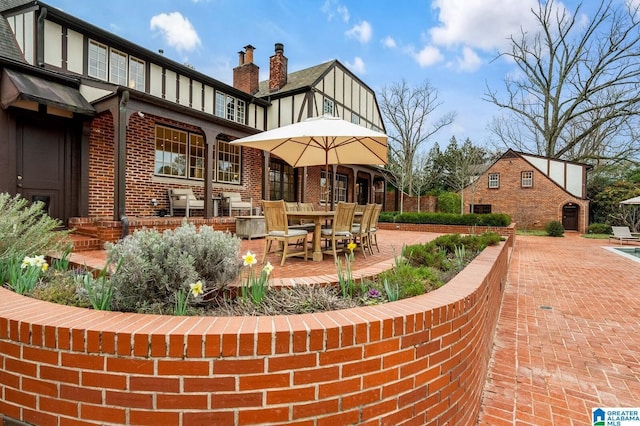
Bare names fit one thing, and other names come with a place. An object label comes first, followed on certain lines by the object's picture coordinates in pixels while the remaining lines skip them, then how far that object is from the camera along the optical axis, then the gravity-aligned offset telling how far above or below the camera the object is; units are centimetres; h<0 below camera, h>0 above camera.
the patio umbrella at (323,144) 499 +126
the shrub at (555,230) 1786 -83
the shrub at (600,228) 1938 -77
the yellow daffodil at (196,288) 192 -46
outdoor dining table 498 -11
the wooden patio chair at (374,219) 604 -13
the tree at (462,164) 2236 +384
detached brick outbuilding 2111 +161
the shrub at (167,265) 198 -36
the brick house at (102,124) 634 +203
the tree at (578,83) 2111 +934
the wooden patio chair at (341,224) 497 -18
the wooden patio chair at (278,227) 467 -22
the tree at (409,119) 2120 +631
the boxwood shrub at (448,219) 1314 -22
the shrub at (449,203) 2323 +78
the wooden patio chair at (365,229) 552 -28
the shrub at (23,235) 287 -25
